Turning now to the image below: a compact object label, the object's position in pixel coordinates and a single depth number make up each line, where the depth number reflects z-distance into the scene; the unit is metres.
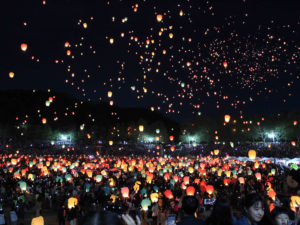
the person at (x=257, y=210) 2.78
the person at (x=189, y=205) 3.21
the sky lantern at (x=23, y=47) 11.25
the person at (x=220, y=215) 2.80
